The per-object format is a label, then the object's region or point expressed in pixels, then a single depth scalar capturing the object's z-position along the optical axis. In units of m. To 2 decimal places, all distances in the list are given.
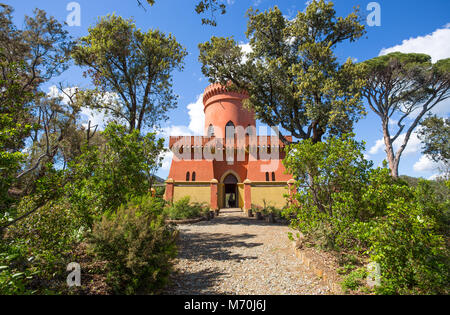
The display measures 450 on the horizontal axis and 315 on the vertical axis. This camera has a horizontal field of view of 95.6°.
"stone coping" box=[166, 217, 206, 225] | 11.20
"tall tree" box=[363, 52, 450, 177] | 15.44
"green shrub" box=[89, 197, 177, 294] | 2.95
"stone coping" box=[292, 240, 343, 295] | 3.40
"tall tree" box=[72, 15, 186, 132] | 10.98
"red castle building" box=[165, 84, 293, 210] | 17.70
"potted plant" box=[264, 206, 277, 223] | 11.98
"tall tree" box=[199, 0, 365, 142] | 9.38
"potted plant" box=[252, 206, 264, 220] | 13.29
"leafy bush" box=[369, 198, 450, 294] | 2.60
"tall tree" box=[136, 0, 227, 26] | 4.18
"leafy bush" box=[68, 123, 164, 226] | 4.39
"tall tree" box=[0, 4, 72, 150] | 11.34
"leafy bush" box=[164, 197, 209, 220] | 11.62
